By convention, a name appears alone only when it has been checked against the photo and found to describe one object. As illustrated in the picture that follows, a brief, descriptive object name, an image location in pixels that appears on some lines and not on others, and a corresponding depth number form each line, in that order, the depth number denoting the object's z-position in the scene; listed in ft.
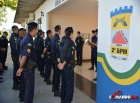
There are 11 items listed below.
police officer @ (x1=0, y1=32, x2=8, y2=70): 27.76
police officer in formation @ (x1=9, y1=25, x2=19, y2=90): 18.70
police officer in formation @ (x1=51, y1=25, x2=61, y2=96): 16.70
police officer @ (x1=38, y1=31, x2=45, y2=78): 24.36
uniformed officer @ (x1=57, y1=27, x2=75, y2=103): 12.99
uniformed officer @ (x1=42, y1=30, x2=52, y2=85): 20.54
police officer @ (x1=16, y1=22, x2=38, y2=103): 12.21
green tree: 55.64
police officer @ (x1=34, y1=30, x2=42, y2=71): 24.98
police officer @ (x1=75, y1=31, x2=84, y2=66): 32.71
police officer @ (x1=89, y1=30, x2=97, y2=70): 24.02
